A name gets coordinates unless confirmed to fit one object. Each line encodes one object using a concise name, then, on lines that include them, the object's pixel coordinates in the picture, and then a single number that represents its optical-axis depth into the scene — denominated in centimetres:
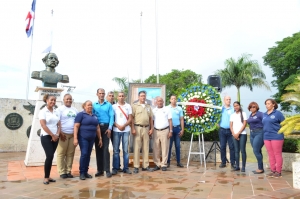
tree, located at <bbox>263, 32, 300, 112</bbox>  2505
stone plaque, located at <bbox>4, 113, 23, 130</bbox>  1025
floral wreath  668
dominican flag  1159
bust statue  673
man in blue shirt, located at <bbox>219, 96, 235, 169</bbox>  642
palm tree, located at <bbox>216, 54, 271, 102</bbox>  2588
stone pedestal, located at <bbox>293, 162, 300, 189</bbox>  441
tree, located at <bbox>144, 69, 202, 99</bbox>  3269
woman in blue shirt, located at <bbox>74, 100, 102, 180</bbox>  499
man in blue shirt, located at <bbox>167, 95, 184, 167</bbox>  657
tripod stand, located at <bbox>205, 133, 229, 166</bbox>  733
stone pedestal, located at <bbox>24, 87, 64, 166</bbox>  648
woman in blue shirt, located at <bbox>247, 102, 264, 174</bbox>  580
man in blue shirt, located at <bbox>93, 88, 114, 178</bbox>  534
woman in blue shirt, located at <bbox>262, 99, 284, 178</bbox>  537
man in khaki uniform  584
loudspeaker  973
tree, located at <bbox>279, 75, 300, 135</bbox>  475
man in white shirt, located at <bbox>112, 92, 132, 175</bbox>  555
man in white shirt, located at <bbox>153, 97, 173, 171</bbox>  612
